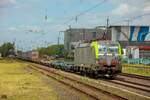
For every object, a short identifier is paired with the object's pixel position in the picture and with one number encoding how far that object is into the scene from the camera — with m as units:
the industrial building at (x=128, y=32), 121.25
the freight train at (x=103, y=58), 34.19
